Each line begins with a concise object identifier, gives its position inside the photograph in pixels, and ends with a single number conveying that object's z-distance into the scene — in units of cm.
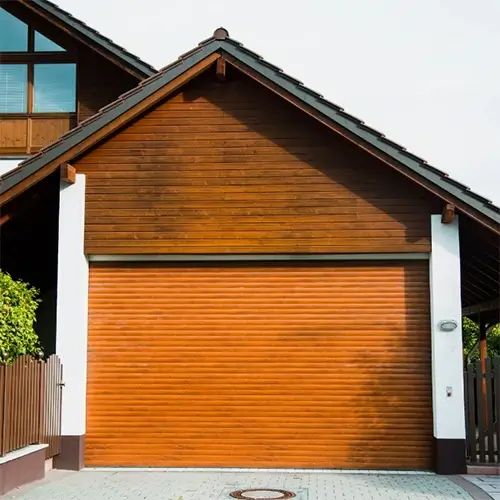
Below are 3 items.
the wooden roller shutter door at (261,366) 1379
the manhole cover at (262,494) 1110
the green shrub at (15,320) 1206
